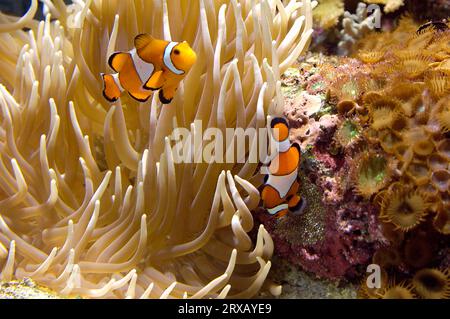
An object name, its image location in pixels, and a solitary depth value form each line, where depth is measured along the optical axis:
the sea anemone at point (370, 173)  0.59
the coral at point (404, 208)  0.57
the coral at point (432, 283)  0.57
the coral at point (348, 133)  0.61
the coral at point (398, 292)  0.57
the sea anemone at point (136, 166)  0.60
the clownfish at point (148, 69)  0.59
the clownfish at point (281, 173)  0.59
